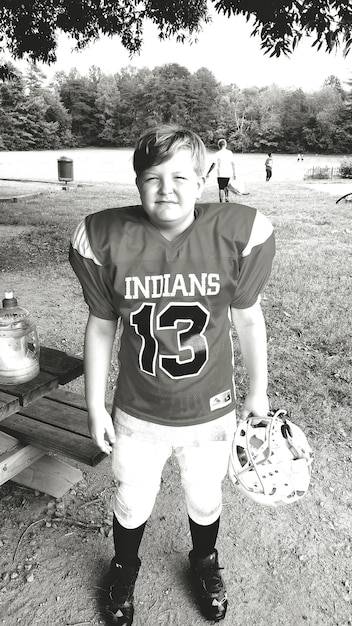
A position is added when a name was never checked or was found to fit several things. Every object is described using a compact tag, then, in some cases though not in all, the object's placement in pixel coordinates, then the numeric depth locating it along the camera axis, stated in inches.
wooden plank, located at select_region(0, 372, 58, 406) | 74.4
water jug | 78.4
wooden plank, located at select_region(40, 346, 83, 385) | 81.7
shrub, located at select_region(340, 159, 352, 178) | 954.8
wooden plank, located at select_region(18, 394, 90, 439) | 94.3
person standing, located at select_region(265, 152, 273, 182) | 885.8
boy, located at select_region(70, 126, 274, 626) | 59.2
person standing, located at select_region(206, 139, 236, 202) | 461.7
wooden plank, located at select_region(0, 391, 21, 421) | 71.6
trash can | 691.4
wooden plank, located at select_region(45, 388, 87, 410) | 101.7
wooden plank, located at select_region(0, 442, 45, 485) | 92.0
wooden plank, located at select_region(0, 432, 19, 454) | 93.7
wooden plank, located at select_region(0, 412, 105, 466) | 88.0
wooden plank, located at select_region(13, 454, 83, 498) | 98.9
